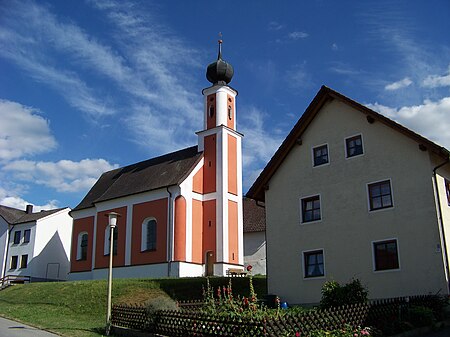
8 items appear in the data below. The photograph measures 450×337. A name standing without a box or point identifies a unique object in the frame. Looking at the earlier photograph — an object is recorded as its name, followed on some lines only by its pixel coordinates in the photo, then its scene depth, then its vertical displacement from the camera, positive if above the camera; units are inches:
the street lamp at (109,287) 620.2 +7.5
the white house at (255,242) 1584.6 +160.7
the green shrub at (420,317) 576.7 -31.9
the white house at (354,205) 720.3 +136.9
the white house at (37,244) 2018.9 +211.0
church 1386.6 +243.4
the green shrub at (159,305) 571.8 -14.0
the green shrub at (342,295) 639.1 -5.8
